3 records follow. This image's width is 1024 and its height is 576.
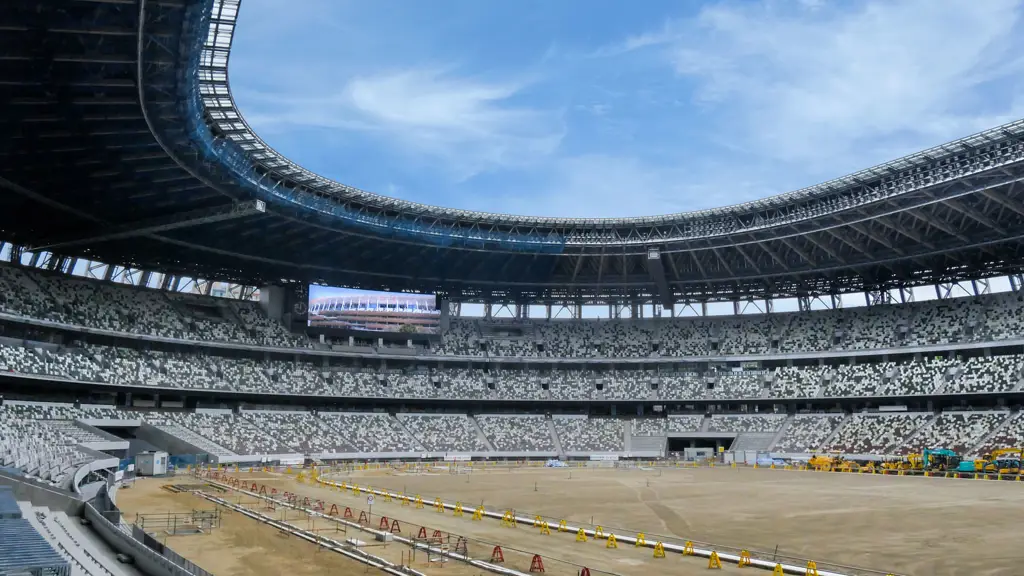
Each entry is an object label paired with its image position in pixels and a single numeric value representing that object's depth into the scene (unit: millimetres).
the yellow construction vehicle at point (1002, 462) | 52625
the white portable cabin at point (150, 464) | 52375
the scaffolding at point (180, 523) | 28172
